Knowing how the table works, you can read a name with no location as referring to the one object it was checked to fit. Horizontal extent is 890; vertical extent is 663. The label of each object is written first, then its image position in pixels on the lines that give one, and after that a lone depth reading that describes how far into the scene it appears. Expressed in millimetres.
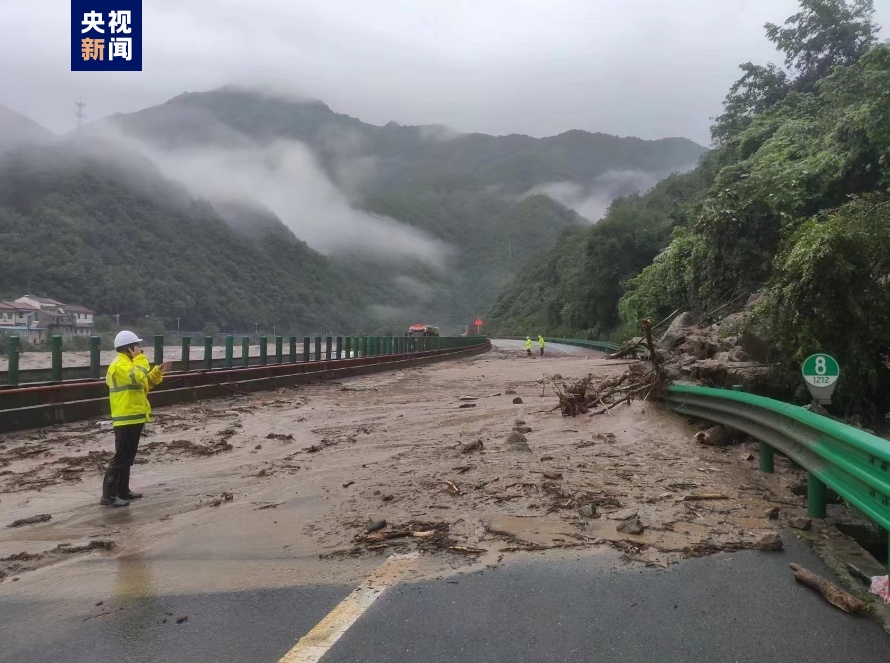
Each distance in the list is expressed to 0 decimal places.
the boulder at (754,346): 9133
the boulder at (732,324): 9836
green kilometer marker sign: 5366
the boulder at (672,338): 12695
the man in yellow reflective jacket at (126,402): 6246
